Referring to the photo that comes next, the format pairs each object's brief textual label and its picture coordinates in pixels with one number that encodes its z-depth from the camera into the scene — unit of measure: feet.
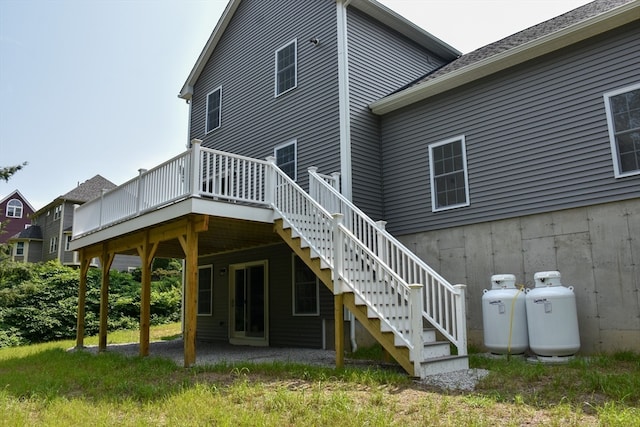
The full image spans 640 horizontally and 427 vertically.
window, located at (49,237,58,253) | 99.95
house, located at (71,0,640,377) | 24.80
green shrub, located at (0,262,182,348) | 50.47
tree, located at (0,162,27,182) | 52.65
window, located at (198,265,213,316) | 47.06
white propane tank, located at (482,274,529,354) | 24.91
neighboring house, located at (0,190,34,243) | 131.23
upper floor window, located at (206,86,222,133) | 47.29
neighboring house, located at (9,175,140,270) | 96.37
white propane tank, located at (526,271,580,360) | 23.22
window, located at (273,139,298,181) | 38.63
